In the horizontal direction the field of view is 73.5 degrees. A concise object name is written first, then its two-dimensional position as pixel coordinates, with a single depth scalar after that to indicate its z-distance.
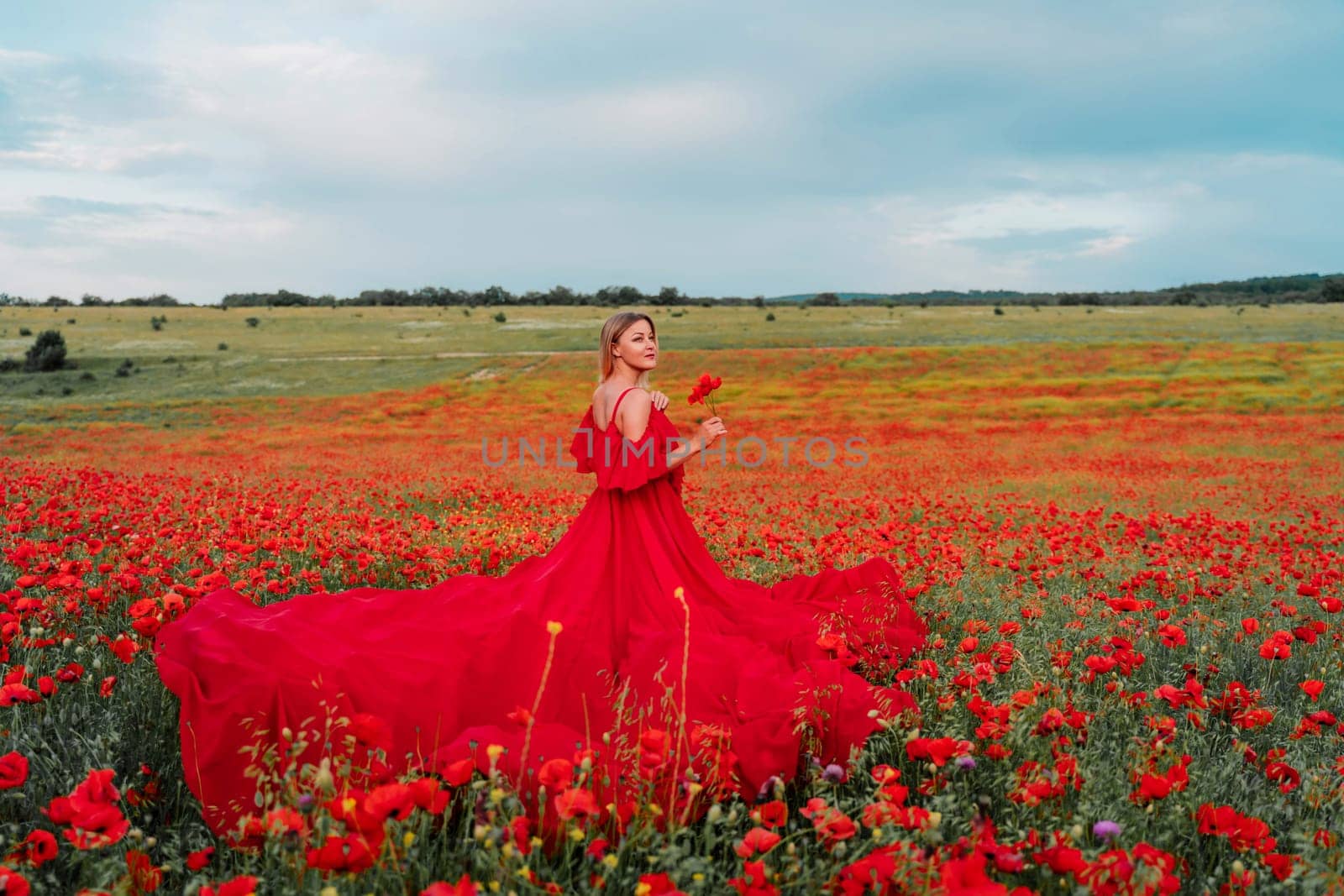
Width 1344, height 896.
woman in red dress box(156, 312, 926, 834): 2.95
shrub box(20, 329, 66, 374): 33.06
